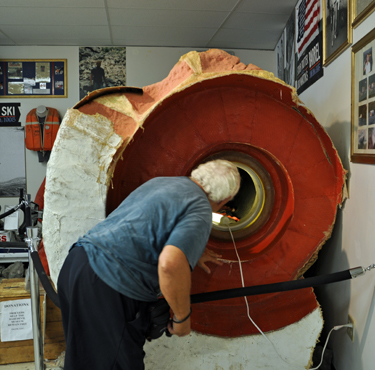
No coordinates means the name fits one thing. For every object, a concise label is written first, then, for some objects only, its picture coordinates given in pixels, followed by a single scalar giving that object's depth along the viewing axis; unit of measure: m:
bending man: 1.31
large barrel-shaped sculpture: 1.60
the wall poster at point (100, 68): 4.91
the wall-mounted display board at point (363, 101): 1.58
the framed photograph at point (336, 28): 1.85
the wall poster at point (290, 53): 3.39
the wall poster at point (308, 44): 2.48
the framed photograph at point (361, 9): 1.57
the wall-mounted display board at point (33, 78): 4.95
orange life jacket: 4.77
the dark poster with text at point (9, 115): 4.97
